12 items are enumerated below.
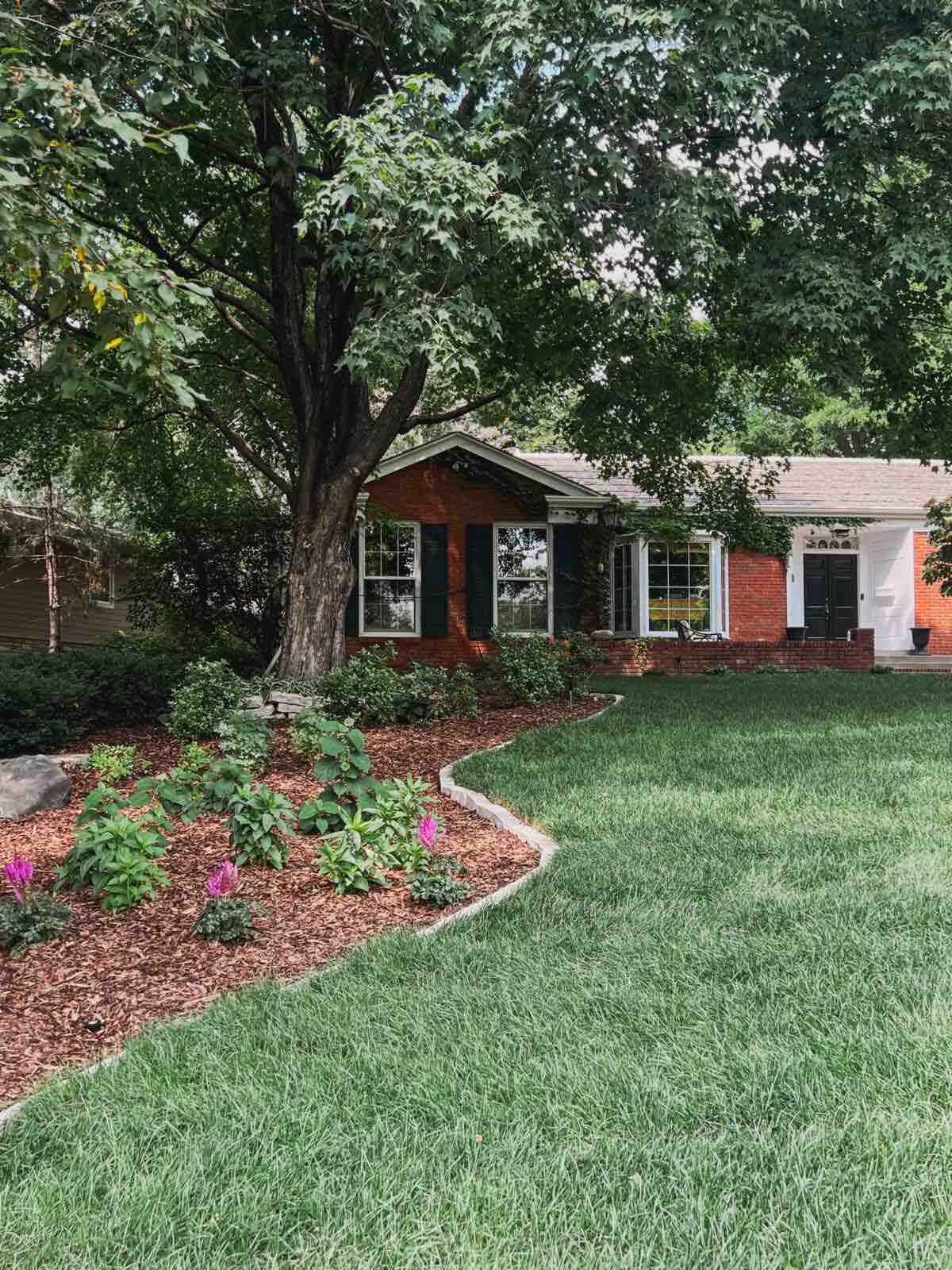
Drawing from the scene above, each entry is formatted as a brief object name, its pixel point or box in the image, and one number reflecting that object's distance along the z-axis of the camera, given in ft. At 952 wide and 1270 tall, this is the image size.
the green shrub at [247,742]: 23.58
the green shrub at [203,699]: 28.53
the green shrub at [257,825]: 15.20
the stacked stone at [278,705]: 30.63
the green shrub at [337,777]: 16.05
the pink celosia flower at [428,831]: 13.80
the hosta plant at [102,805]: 14.46
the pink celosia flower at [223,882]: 12.65
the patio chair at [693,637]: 54.13
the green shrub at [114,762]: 22.66
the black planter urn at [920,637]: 61.67
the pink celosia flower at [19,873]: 12.19
